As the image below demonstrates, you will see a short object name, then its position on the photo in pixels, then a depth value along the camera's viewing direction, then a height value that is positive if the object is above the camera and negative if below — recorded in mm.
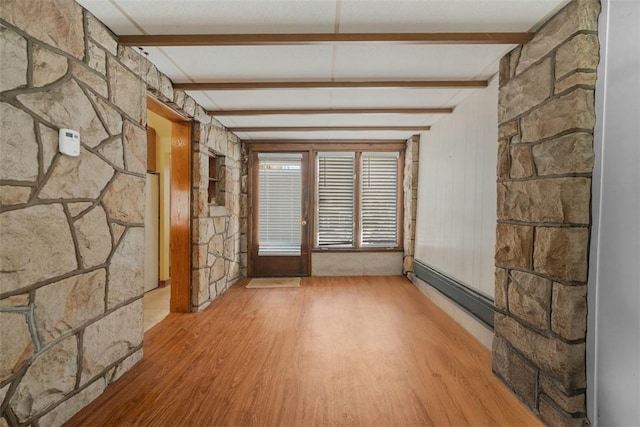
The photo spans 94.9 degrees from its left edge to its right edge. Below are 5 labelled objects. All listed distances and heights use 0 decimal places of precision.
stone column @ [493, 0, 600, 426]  1354 -17
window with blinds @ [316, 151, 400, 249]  4699 +63
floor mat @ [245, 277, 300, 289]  4125 -1167
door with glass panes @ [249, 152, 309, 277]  4645 -211
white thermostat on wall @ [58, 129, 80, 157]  1393 +273
